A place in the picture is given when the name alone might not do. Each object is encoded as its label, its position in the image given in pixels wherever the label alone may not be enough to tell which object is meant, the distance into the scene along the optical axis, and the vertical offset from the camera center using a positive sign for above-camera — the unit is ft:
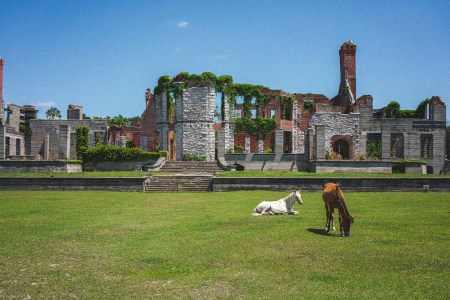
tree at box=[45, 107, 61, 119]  242.78 +25.80
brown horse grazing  29.19 -3.21
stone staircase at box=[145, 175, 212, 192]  70.49 -4.07
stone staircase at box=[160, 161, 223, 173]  103.19 -1.77
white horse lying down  40.11 -4.52
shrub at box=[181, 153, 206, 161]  125.29 +0.35
